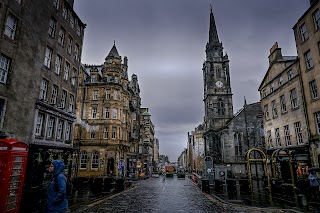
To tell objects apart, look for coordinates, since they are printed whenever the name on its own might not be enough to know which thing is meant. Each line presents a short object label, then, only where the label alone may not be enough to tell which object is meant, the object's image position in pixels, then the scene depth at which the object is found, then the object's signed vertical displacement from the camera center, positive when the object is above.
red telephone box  7.79 -0.63
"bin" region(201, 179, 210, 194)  18.91 -2.51
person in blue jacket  5.04 -0.82
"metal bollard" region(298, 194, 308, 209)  11.04 -2.22
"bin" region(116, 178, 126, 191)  20.32 -2.54
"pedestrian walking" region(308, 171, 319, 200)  13.21 -1.58
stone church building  40.41 +7.68
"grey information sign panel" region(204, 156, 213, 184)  25.01 -1.46
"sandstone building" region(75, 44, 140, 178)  34.62 +6.06
